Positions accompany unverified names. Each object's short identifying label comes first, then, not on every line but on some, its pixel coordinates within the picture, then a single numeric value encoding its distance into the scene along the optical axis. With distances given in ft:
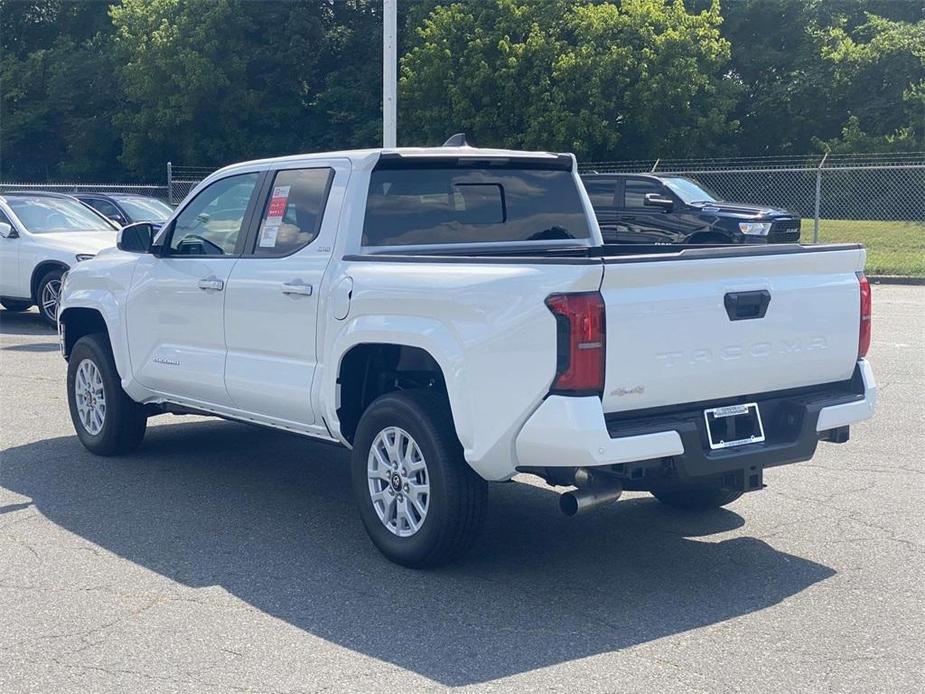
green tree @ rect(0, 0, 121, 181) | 174.60
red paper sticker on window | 21.18
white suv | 49.67
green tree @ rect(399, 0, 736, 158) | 130.31
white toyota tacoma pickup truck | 15.99
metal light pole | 55.57
